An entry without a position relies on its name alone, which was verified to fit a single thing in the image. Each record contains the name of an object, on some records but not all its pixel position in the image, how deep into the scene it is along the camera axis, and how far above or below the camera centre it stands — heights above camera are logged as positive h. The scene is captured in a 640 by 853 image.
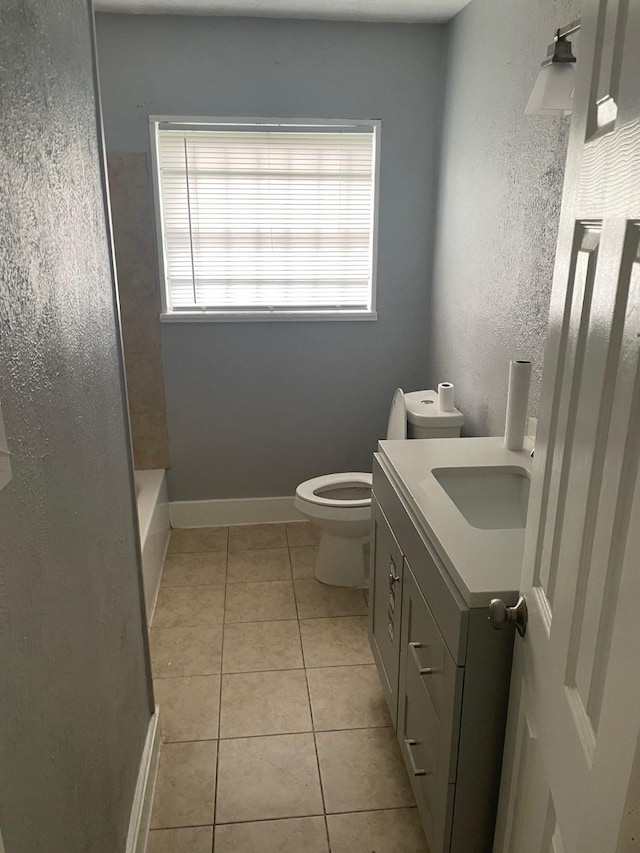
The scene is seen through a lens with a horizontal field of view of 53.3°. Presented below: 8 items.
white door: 0.69 -0.28
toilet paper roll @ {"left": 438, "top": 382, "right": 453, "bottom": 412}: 2.69 -0.58
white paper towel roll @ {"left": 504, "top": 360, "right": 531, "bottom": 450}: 2.05 -0.46
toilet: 2.73 -1.07
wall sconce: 1.52 +0.41
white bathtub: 2.78 -1.22
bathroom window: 3.05 +0.18
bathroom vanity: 1.31 -0.81
